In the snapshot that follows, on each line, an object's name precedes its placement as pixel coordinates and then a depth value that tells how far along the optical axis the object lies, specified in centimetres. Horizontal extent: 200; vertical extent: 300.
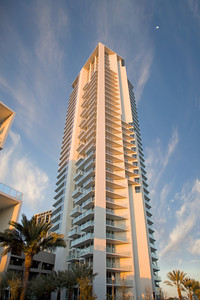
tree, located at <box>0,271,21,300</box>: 1975
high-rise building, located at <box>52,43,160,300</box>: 3547
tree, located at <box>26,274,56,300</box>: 2392
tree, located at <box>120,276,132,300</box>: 3093
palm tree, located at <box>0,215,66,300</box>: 1906
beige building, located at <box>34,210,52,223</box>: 8687
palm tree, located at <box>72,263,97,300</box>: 2173
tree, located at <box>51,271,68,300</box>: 2470
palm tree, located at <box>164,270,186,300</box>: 4031
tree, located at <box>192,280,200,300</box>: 4478
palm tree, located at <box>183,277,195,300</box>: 4353
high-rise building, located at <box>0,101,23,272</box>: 2102
